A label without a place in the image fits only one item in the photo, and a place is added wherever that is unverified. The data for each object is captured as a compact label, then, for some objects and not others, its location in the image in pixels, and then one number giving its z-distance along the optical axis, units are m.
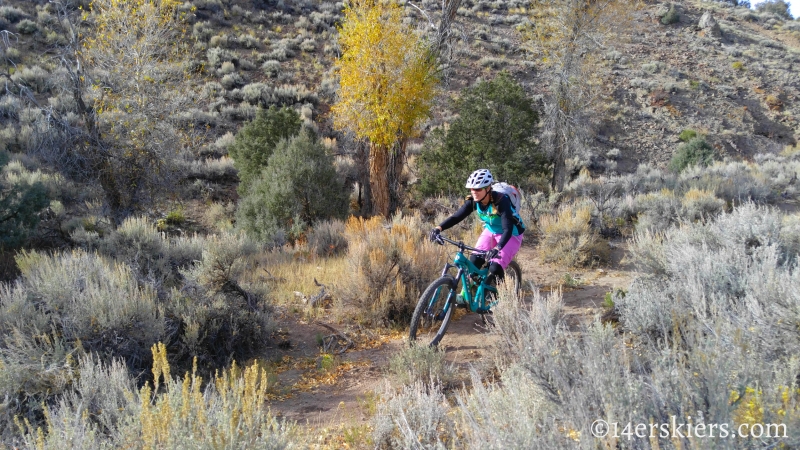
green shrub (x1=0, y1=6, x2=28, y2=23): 22.06
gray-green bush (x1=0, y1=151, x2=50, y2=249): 8.48
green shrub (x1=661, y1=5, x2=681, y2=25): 34.31
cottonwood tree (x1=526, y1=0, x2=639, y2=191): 13.24
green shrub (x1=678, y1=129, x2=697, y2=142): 23.20
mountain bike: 4.86
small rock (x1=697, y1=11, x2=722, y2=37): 33.41
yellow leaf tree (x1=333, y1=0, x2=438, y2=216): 10.86
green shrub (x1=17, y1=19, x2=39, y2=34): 21.75
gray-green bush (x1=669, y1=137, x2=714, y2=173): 18.70
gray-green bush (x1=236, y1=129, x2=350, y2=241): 12.23
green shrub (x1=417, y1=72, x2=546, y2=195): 12.65
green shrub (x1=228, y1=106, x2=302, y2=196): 14.63
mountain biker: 4.96
